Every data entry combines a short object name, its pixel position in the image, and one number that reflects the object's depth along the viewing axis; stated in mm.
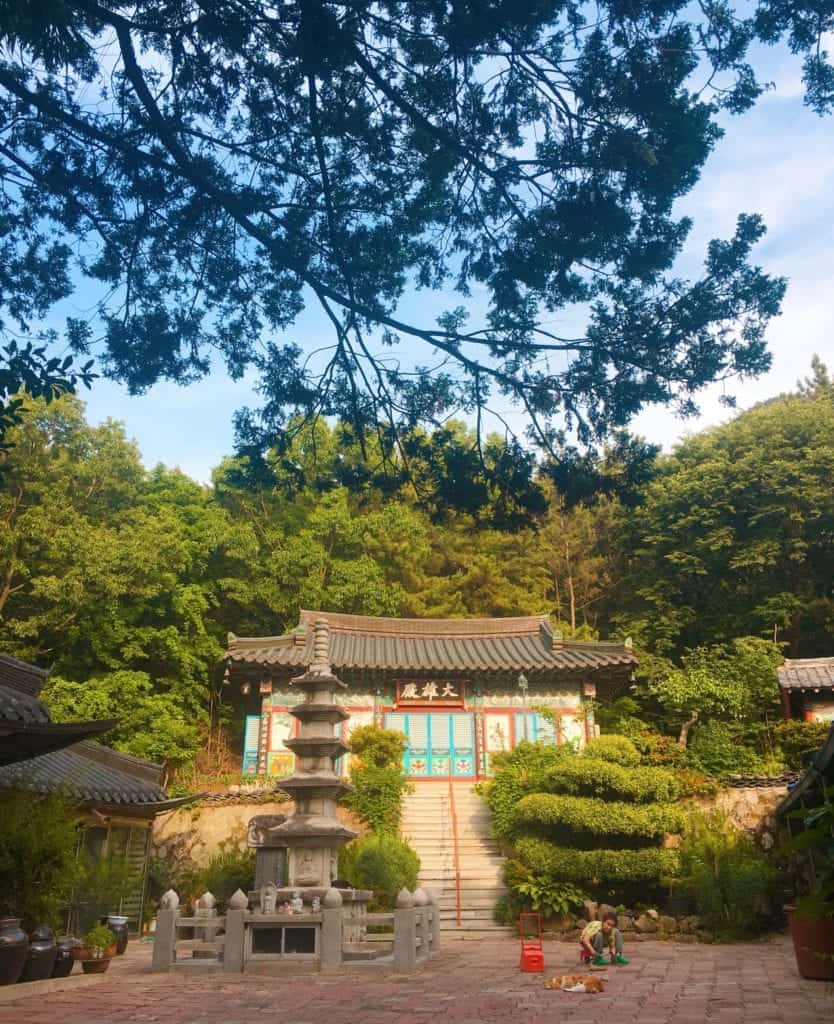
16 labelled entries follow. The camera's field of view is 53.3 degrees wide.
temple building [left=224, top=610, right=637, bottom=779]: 22078
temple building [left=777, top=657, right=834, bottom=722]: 20656
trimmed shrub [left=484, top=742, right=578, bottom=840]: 17797
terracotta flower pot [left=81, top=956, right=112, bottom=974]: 9727
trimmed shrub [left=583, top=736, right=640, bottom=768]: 16703
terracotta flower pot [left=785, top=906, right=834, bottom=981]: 7594
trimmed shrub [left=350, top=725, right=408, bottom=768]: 20344
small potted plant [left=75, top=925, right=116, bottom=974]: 9753
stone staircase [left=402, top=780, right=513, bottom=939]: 16000
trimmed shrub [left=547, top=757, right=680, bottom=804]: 15617
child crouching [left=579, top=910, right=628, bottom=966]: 10422
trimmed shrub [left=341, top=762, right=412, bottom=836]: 19094
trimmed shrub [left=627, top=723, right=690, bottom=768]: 19453
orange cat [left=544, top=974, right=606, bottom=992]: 8203
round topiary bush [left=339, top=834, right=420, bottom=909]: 15742
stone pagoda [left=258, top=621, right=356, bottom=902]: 11836
